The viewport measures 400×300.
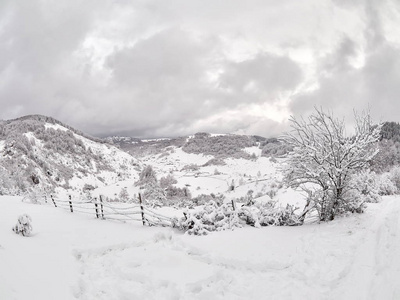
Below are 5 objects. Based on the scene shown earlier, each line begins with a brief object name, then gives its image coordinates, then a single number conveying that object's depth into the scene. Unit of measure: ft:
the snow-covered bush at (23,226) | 29.09
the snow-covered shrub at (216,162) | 422.82
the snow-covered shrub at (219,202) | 43.21
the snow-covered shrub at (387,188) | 79.43
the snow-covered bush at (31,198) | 58.10
